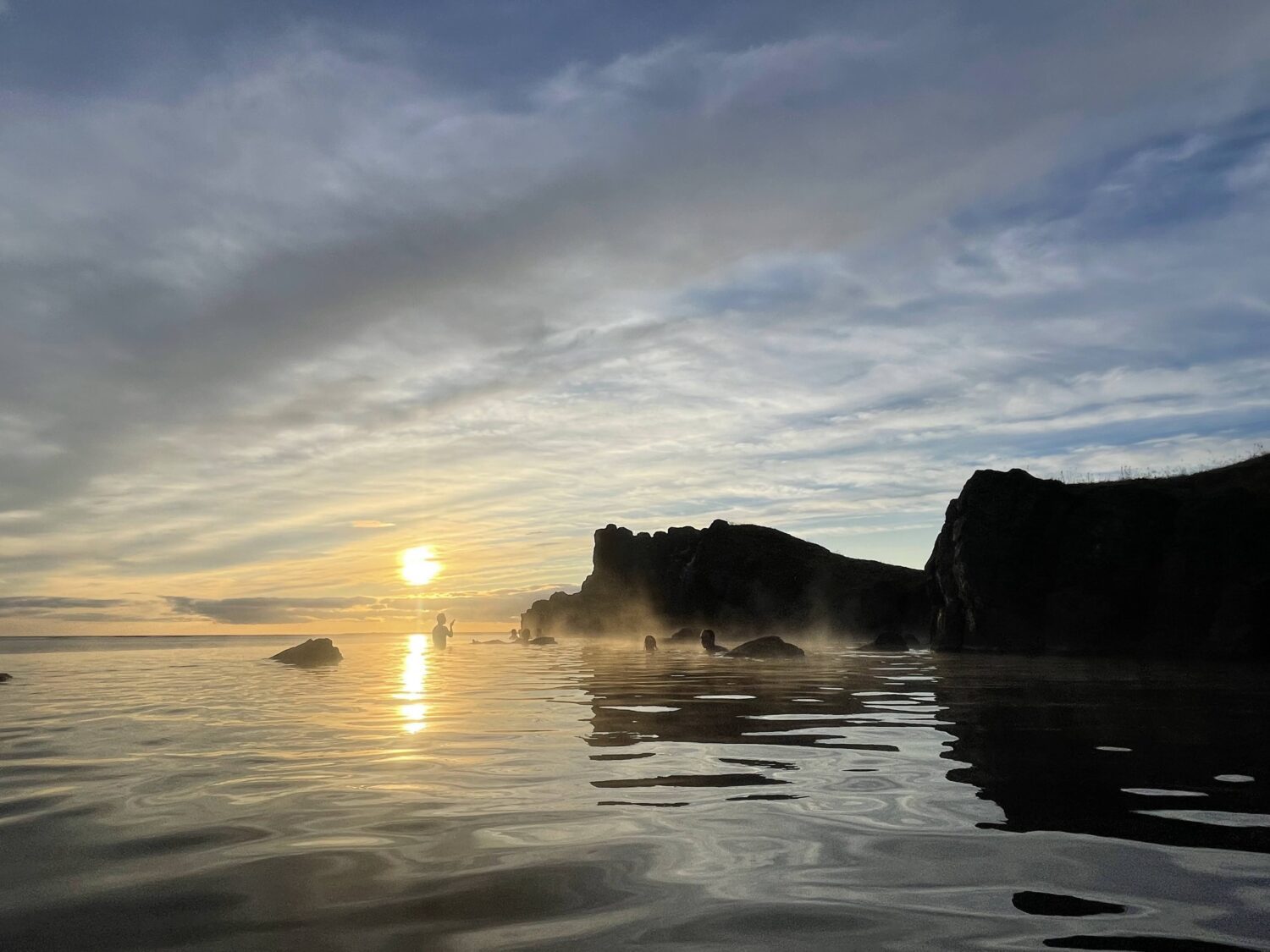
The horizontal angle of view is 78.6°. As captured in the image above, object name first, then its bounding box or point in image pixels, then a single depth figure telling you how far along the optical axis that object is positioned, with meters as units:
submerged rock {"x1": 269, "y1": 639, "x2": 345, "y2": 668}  30.09
